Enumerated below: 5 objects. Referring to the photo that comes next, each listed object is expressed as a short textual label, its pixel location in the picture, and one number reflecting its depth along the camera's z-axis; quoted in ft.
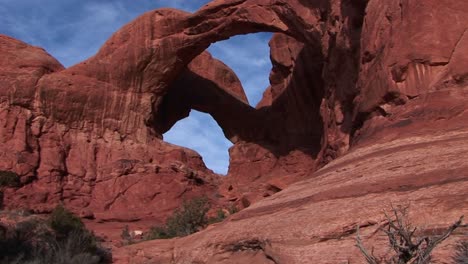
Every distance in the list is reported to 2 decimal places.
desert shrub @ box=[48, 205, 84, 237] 67.67
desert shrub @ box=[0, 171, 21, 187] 82.52
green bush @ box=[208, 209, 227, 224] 74.29
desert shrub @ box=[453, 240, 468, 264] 20.22
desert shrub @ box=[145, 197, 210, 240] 69.05
